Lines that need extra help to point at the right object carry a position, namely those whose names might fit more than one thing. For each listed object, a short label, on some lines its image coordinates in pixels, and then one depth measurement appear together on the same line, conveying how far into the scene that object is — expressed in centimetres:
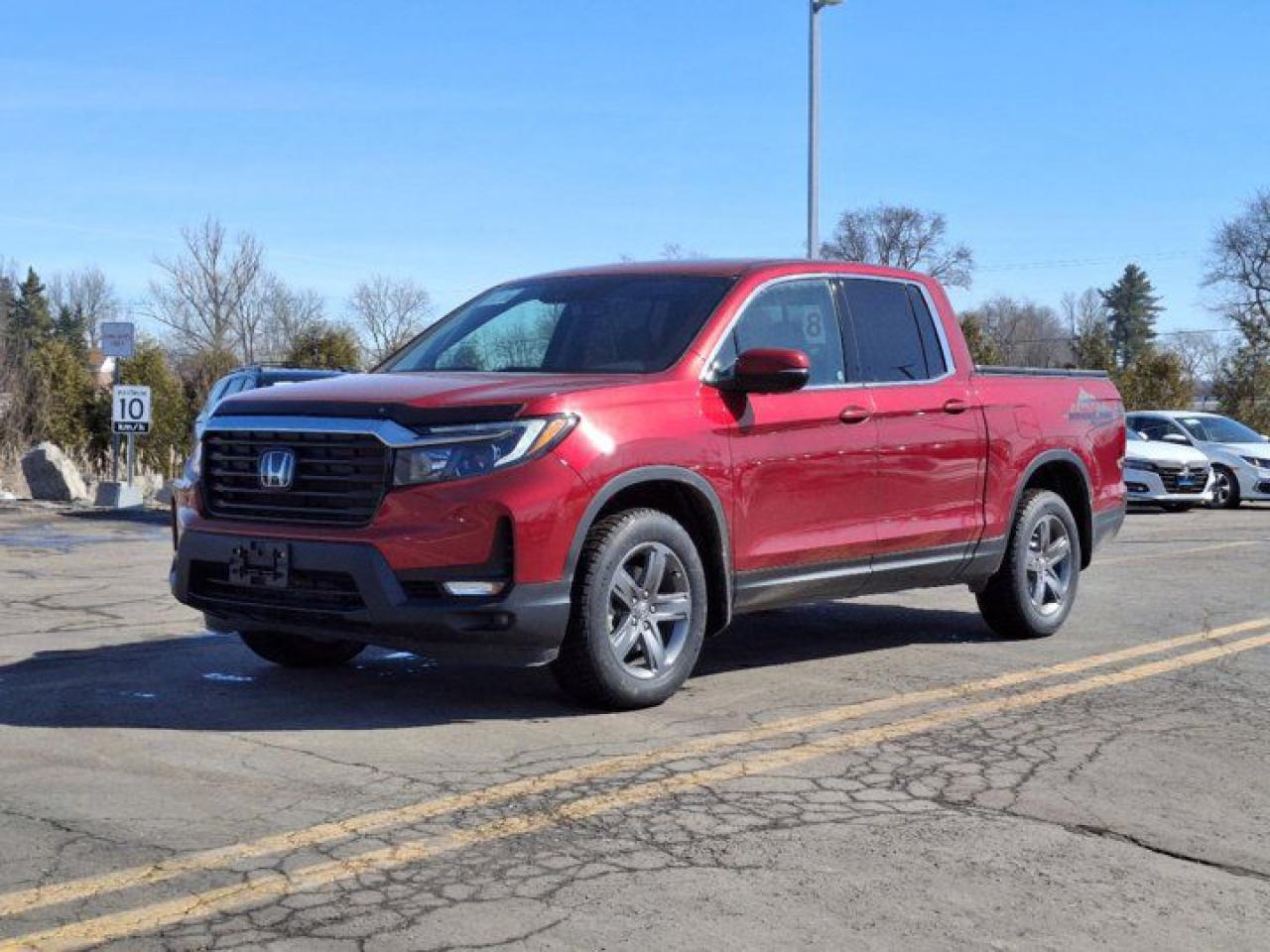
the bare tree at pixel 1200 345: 8208
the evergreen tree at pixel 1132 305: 11888
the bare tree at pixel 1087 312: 10056
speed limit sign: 1922
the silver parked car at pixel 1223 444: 2330
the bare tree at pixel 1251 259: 6450
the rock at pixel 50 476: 2056
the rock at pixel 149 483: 2189
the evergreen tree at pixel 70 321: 8679
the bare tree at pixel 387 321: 6284
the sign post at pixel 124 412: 1925
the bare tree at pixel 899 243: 7212
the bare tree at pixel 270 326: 6162
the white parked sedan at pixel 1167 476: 2214
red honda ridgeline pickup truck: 571
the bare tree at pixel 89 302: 8881
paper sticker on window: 720
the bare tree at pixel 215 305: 6056
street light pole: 2322
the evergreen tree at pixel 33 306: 8925
